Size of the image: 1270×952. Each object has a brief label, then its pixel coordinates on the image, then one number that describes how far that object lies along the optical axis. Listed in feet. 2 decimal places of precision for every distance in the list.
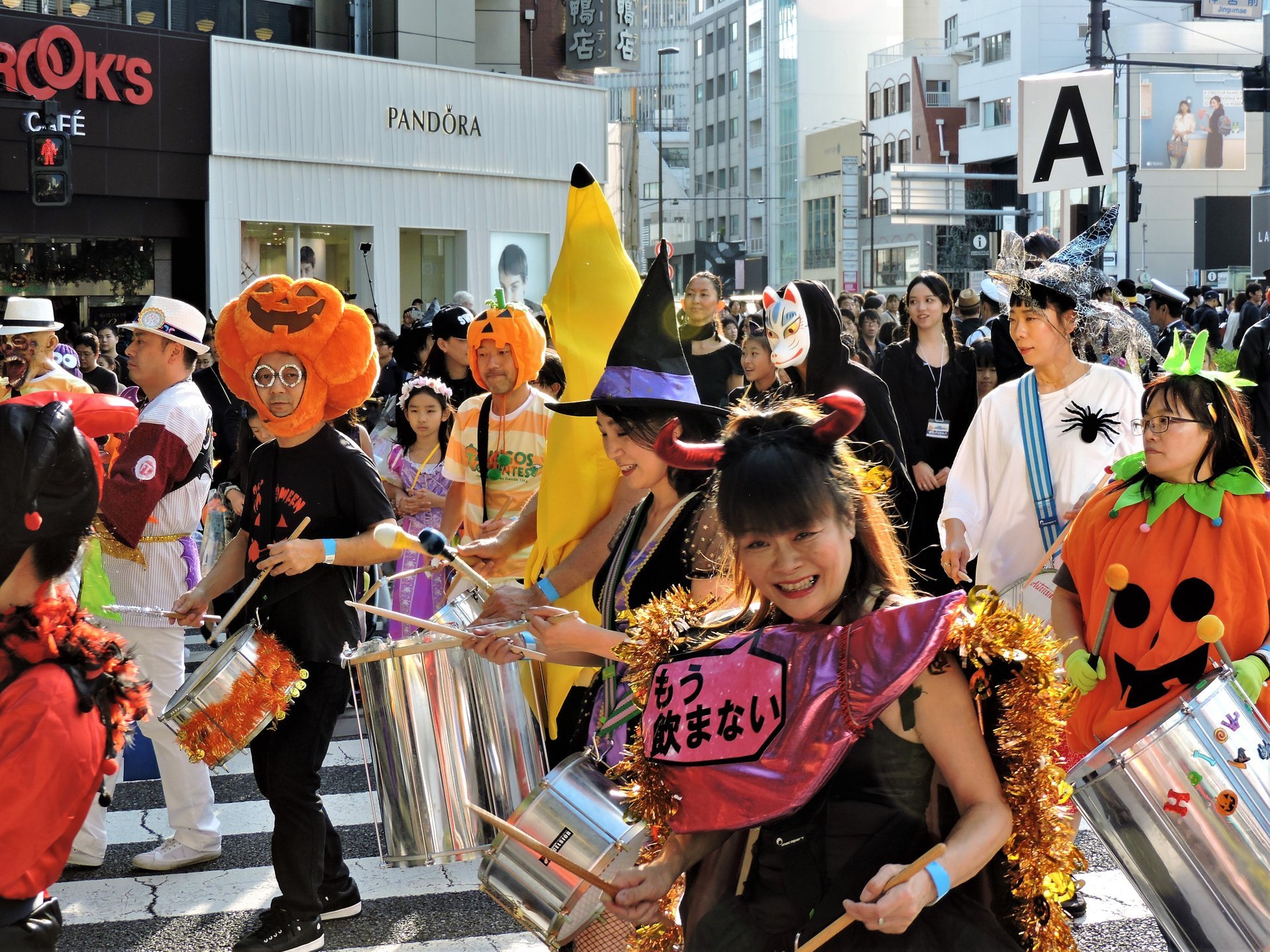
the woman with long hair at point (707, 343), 30.94
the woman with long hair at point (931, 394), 27.30
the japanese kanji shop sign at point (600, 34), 81.90
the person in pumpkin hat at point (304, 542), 14.02
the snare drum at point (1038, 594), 16.56
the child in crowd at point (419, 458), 23.73
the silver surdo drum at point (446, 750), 13.34
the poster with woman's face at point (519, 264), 78.74
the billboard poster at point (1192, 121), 179.52
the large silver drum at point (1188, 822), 9.91
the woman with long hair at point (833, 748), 7.10
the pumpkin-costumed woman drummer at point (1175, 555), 12.14
